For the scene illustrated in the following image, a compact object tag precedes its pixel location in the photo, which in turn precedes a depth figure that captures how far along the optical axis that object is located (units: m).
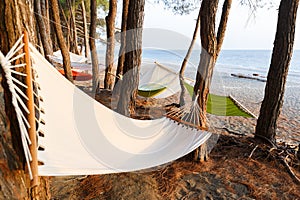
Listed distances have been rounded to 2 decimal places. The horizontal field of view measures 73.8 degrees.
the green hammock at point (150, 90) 3.10
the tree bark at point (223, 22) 1.92
